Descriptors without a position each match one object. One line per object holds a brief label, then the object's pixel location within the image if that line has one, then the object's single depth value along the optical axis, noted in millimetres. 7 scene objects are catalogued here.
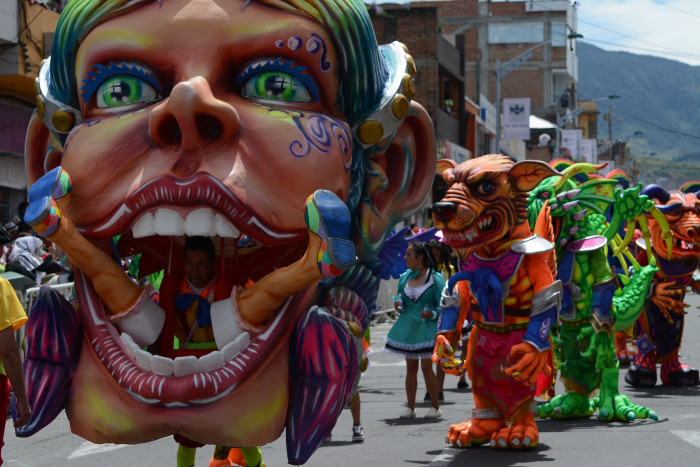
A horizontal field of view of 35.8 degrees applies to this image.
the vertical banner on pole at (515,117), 34875
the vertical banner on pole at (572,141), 57281
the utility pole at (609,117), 93462
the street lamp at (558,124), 46700
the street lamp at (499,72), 29877
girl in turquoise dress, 9422
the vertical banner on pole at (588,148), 60062
